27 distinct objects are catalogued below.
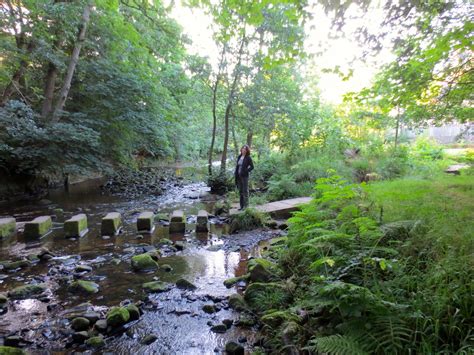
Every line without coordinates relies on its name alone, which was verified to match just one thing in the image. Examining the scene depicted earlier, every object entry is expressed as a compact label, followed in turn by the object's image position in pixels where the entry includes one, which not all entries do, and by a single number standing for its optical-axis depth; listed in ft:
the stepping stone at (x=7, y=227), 23.05
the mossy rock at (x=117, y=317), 12.26
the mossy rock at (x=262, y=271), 15.07
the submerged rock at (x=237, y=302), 13.57
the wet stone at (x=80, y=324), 11.98
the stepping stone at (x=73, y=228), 24.18
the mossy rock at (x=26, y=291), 14.53
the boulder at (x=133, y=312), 12.91
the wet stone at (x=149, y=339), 11.43
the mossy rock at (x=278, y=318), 10.62
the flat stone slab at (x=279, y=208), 29.14
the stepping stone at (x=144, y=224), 26.27
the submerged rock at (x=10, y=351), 9.73
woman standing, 30.17
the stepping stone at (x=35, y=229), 23.48
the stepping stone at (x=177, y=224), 26.30
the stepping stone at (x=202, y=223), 26.66
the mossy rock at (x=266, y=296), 12.64
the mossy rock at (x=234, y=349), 10.72
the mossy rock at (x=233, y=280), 16.06
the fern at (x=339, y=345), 7.29
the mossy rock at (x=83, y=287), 15.15
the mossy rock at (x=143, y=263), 18.06
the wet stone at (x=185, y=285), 15.85
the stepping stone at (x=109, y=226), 25.18
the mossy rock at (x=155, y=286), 15.47
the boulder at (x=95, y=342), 11.10
